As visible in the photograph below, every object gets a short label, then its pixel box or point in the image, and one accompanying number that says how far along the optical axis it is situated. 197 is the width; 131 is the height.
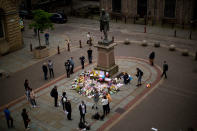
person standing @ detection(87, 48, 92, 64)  25.08
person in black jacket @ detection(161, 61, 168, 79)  21.72
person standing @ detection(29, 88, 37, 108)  18.34
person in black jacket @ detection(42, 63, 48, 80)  22.72
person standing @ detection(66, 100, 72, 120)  16.59
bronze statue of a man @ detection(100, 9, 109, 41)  21.07
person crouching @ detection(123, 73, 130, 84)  21.20
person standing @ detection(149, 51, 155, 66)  24.31
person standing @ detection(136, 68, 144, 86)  20.70
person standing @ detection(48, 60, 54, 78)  23.21
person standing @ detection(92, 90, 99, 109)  17.56
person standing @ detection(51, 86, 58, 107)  18.25
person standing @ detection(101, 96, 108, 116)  17.00
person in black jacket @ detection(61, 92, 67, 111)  17.26
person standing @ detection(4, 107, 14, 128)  16.25
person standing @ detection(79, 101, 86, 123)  16.22
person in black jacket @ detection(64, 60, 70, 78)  22.70
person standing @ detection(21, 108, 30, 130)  15.91
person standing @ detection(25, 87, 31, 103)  18.69
